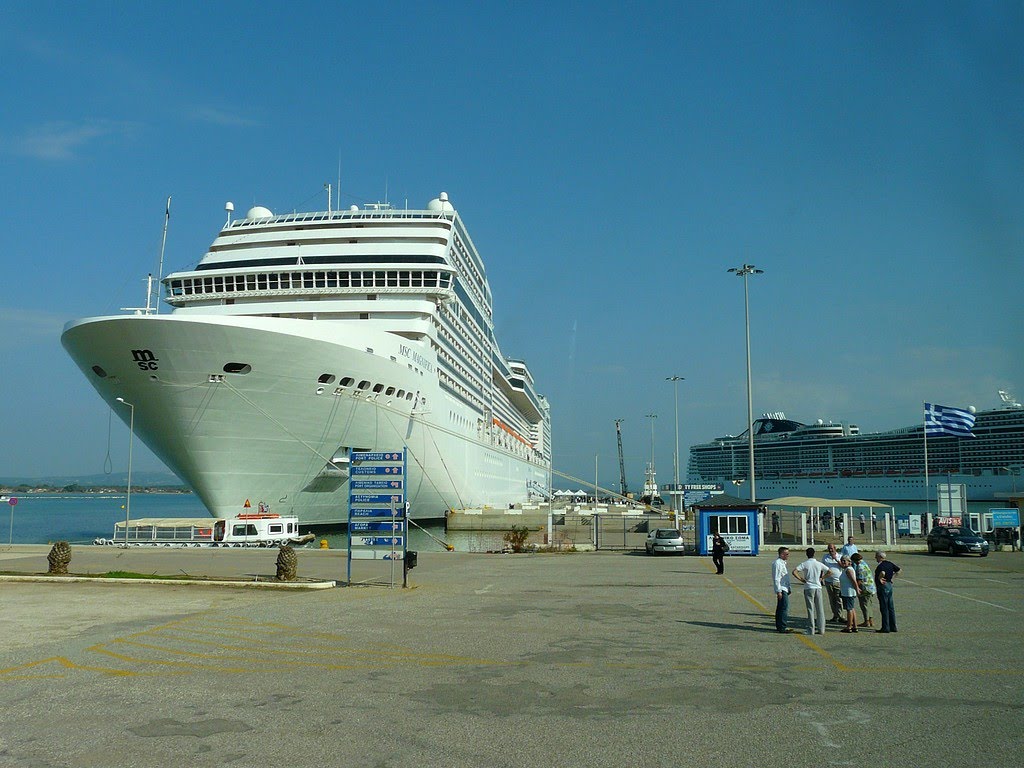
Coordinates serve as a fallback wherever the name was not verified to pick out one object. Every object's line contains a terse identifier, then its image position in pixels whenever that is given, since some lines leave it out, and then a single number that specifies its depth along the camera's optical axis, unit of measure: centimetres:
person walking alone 2397
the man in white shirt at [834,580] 1345
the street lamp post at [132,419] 3135
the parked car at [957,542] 3372
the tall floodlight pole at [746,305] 3975
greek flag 4769
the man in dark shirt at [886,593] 1286
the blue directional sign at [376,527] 2003
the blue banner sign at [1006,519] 3984
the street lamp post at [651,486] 12600
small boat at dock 3353
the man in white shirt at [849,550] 1472
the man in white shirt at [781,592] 1262
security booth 3312
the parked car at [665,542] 3300
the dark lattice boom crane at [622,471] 16514
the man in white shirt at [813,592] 1235
